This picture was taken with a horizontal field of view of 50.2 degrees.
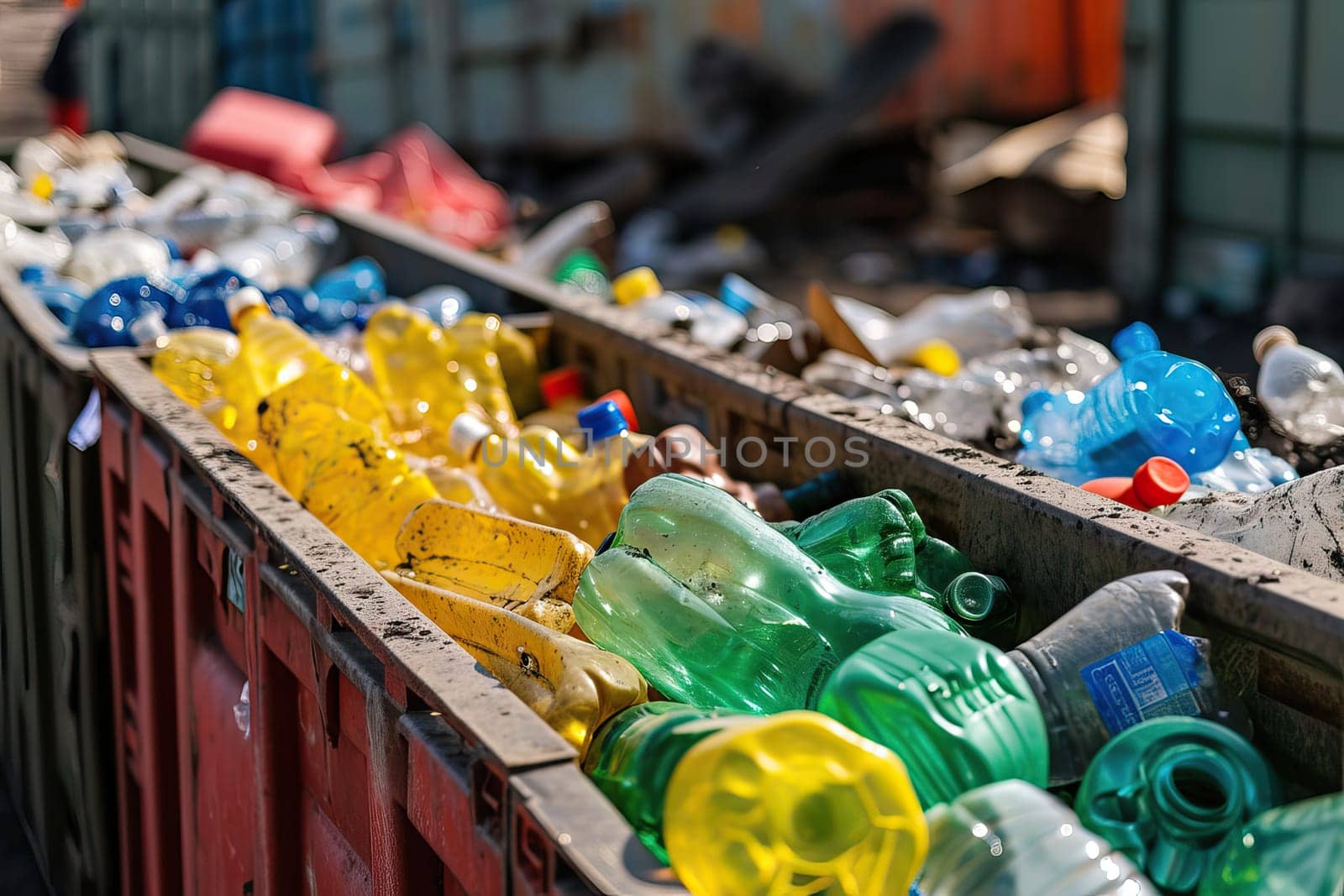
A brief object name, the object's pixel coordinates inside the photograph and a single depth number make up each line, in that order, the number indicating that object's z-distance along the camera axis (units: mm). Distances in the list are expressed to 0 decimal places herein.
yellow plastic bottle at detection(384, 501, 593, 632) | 2354
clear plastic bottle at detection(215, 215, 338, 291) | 5781
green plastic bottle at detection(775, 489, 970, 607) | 2246
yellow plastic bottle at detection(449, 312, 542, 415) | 3980
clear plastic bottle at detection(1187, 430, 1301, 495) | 2713
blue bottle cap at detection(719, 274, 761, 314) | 4562
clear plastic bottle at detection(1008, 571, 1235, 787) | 1791
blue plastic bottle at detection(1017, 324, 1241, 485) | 2725
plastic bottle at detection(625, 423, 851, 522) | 2730
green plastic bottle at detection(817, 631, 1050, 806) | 1607
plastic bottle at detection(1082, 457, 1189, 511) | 2350
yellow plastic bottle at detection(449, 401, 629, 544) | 2887
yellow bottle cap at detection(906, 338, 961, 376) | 3938
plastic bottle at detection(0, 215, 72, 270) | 5672
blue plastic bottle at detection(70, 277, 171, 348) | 3891
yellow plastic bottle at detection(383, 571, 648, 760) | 1788
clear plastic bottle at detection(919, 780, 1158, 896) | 1420
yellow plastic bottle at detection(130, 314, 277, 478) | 3223
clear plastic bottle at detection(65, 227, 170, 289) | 5270
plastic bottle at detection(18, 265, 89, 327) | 4543
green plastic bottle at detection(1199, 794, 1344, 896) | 1431
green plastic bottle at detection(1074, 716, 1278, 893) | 1583
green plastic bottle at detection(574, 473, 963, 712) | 2004
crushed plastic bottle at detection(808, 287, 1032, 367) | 4211
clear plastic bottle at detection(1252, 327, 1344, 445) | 2934
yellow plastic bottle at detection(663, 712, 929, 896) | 1372
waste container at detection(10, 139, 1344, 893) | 1610
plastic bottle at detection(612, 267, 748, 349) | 4129
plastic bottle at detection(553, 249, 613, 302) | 6426
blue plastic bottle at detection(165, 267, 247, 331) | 4273
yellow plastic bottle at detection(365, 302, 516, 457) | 3658
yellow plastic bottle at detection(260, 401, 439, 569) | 2748
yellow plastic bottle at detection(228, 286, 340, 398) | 3514
